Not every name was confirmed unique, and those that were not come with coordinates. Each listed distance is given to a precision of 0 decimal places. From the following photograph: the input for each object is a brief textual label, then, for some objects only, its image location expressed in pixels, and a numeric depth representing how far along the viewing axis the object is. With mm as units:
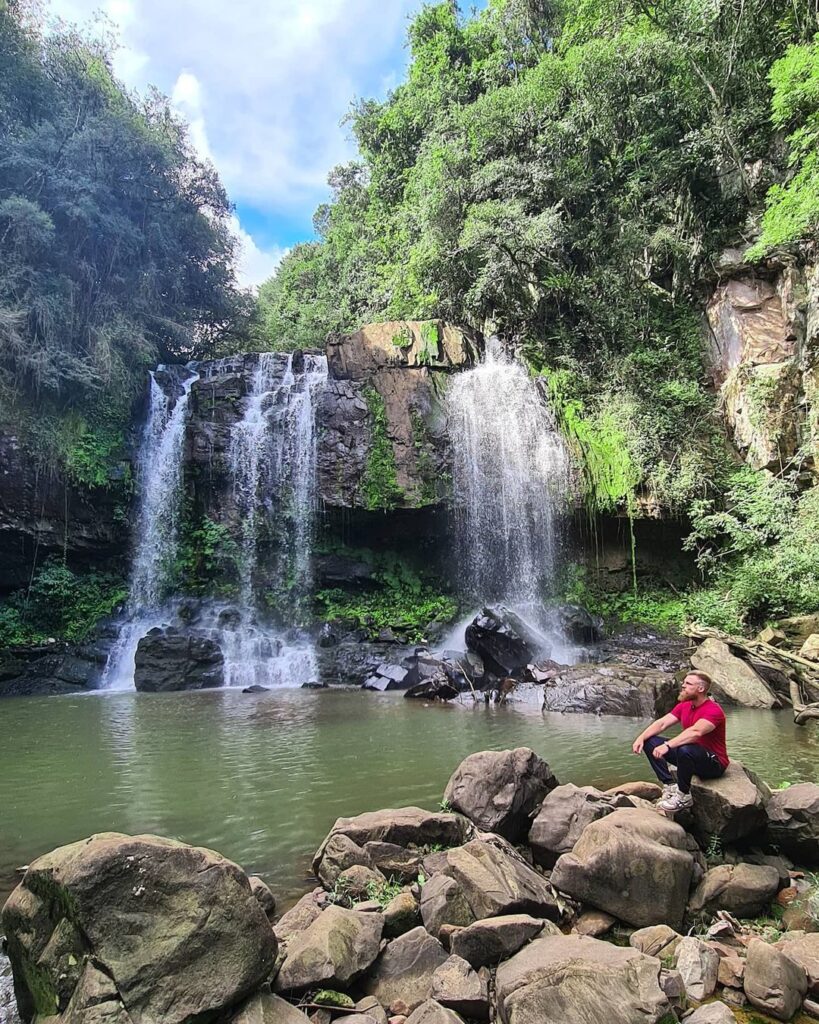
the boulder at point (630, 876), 3426
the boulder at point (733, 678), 10469
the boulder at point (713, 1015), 2447
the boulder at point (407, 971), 2855
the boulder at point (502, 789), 4667
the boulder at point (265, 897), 3693
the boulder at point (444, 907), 3324
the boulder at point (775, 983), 2604
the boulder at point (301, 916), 3396
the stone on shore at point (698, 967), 2756
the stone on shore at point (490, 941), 3031
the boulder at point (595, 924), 3396
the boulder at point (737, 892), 3527
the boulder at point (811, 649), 11023
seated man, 4250
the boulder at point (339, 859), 4039
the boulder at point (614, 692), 10125
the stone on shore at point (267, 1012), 2602
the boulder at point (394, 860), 4059
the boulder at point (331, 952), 2832
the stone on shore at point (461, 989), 2684
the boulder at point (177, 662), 14203
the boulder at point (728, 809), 3980
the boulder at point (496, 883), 3375
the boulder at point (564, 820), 4293
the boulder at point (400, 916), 3340
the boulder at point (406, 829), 4352
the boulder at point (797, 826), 4039
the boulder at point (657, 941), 3102
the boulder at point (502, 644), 13070
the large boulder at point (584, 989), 2411
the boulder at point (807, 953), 2718
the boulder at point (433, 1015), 2520
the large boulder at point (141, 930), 2588
